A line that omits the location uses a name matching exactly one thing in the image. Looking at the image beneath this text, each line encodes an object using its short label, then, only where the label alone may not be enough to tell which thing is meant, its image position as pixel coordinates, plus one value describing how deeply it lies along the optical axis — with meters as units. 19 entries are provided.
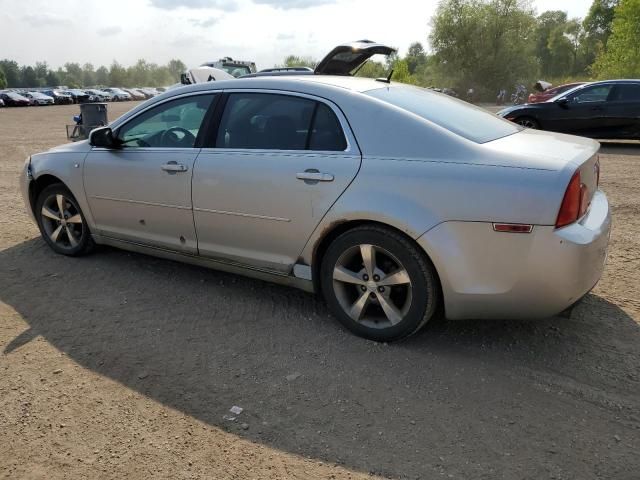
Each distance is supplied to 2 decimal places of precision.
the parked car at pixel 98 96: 60.69
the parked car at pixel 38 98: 51.56
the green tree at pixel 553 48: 75.94
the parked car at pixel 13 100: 48.47
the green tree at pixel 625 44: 33.44
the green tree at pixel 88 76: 163.50
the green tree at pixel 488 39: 49.97
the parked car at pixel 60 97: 55.41
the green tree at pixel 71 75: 143.64
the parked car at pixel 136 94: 71.65
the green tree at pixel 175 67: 155.32
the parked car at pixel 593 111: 11.17
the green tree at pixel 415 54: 101.00
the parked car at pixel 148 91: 72.66
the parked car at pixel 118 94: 67.25
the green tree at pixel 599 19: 67.81
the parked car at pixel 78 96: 59.03
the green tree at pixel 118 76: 133.50
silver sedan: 2.78
